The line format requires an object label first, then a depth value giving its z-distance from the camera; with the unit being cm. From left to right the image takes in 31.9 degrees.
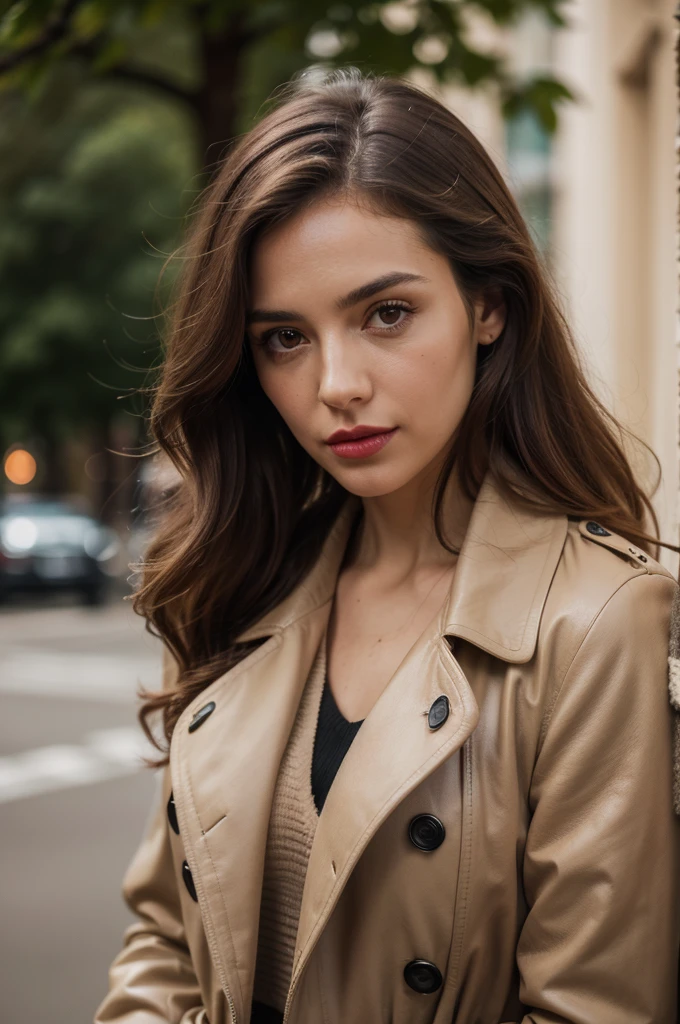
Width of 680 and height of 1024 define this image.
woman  172
